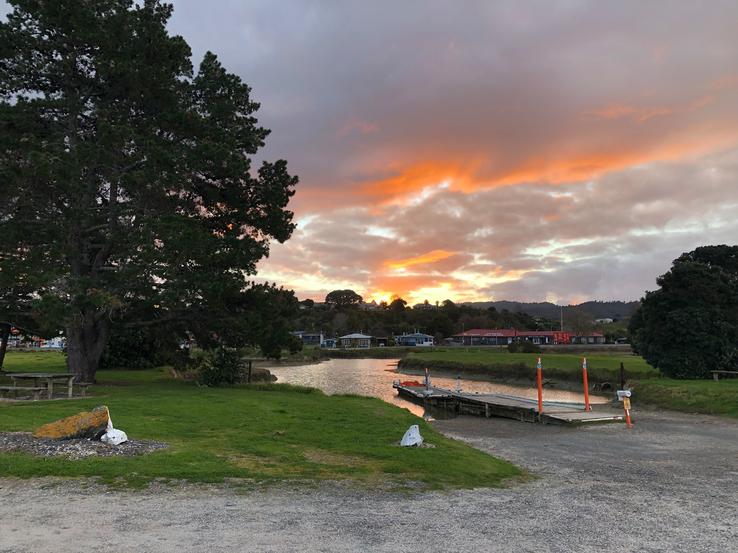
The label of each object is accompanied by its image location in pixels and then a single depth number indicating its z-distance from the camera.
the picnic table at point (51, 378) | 18.36
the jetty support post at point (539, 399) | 21.14
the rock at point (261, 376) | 41.81
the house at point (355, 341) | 126.38
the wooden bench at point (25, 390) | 18.23
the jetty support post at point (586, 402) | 21.70
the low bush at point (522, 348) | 78.31
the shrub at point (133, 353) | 37.19
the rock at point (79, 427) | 10.42
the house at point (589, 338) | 122.25
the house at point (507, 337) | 117.38
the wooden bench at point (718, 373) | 27.40
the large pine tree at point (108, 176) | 20.28
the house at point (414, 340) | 130.00
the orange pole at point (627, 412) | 18.16
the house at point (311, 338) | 148.62
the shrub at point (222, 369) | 25.75
